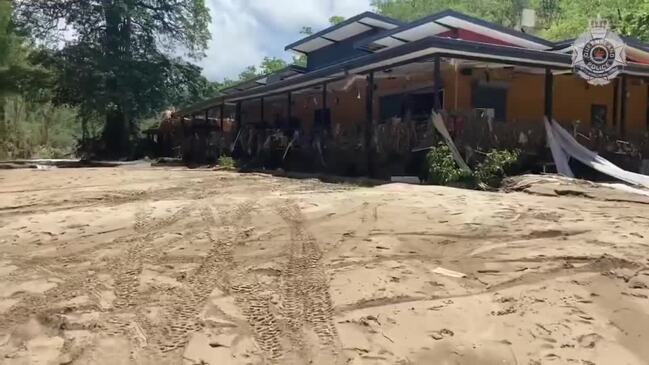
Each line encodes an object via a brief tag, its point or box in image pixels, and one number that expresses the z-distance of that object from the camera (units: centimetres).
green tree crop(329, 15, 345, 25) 4750
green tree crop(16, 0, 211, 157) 2989
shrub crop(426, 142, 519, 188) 1097
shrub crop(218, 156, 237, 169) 1916
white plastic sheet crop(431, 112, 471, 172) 1142
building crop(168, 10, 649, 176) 1250
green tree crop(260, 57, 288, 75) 5647
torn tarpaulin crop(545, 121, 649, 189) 1189
